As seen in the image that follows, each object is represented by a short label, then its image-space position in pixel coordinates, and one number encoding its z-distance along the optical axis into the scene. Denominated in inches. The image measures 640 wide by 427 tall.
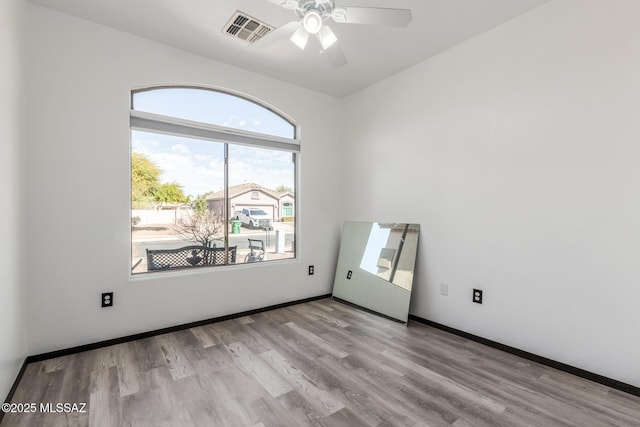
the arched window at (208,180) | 114.7
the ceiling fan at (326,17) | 71.2
